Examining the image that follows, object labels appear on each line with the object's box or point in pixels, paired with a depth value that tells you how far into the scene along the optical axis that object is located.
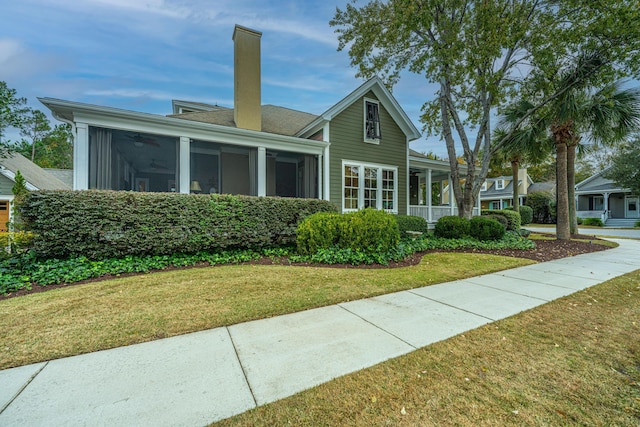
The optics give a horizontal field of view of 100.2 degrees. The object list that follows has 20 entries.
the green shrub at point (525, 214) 20.34
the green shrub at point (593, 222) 23.36
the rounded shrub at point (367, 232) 6.09
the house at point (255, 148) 6.64
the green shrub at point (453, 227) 9.27
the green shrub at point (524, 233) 12.02
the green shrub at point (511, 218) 13.09
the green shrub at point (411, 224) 9.66
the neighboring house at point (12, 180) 10.93
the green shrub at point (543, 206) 24.09
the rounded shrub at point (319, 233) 6.35
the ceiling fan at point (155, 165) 10.56
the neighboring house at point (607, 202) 24.06
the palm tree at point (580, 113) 8.73
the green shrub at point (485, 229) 9.12
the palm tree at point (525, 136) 10.90
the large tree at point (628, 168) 18.67
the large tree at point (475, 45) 7.80
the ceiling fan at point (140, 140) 7.96
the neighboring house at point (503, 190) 29.67
